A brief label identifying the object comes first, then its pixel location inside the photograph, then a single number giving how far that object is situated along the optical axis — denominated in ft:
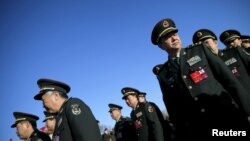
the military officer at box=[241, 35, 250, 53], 17.68
